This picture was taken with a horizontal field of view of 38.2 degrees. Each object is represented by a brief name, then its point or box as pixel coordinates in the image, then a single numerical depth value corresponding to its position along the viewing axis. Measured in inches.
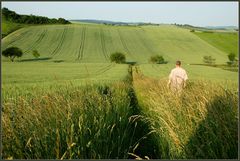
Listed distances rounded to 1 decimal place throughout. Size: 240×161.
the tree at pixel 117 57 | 2784.2
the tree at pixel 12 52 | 2751.0
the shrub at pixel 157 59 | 2869.3
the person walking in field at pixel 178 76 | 448.8
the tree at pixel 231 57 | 3121.1
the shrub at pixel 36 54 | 2822.3
